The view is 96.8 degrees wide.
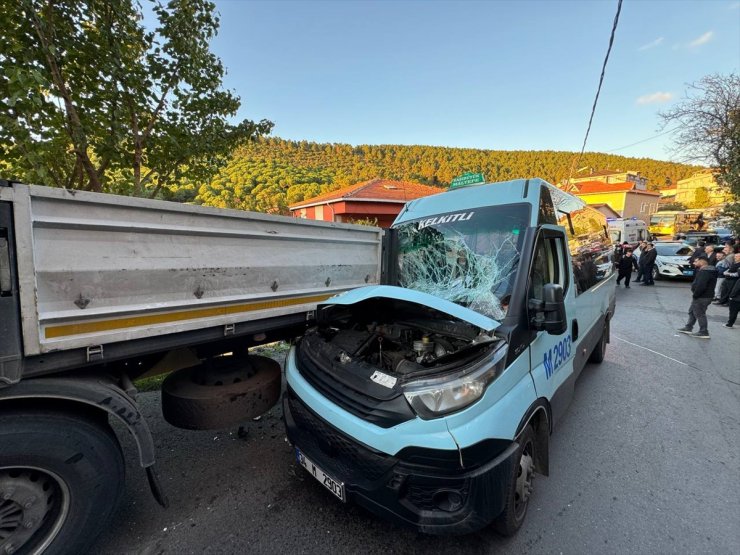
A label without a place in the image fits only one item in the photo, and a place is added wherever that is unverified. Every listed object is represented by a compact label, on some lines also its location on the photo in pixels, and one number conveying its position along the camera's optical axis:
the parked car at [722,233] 22.10
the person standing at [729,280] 8.89
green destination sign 4.10
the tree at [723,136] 11.96
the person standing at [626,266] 13.47
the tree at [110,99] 3.60
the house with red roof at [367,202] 21.48
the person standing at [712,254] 11.15
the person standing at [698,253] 11.18
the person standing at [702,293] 6.80
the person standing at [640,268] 14.39
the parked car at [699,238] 18.56
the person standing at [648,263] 13.72
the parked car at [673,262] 14.48
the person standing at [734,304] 8.00
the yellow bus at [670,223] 32.19
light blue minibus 1.80
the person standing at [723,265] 10.56
